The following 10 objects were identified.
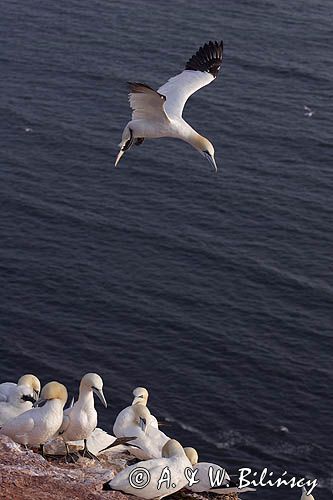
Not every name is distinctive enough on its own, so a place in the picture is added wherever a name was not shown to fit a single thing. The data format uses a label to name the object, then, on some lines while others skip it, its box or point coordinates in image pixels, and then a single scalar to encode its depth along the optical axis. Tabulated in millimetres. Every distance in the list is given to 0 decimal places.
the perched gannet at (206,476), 24578
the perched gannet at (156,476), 21425
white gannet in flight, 29672
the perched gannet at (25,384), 27203
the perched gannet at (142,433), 25562
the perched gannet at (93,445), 25031
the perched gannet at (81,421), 24672
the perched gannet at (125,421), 27144
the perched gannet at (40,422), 23375
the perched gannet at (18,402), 26281
